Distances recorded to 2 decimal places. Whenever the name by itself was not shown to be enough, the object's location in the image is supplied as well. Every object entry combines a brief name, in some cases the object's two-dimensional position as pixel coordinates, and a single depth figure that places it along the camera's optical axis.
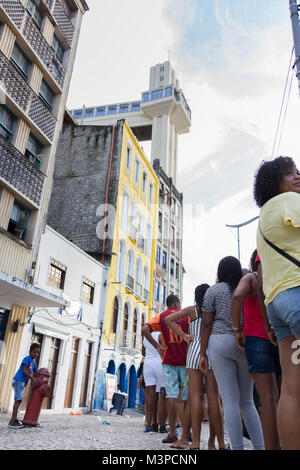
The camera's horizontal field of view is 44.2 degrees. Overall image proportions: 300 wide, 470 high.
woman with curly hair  1.87
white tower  54.05
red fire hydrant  6.99
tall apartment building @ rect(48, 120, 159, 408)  22.72
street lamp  23.91
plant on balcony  14.34
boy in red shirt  5.58
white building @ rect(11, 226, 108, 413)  14.91
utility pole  7.27
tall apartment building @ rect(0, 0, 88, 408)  12.97
